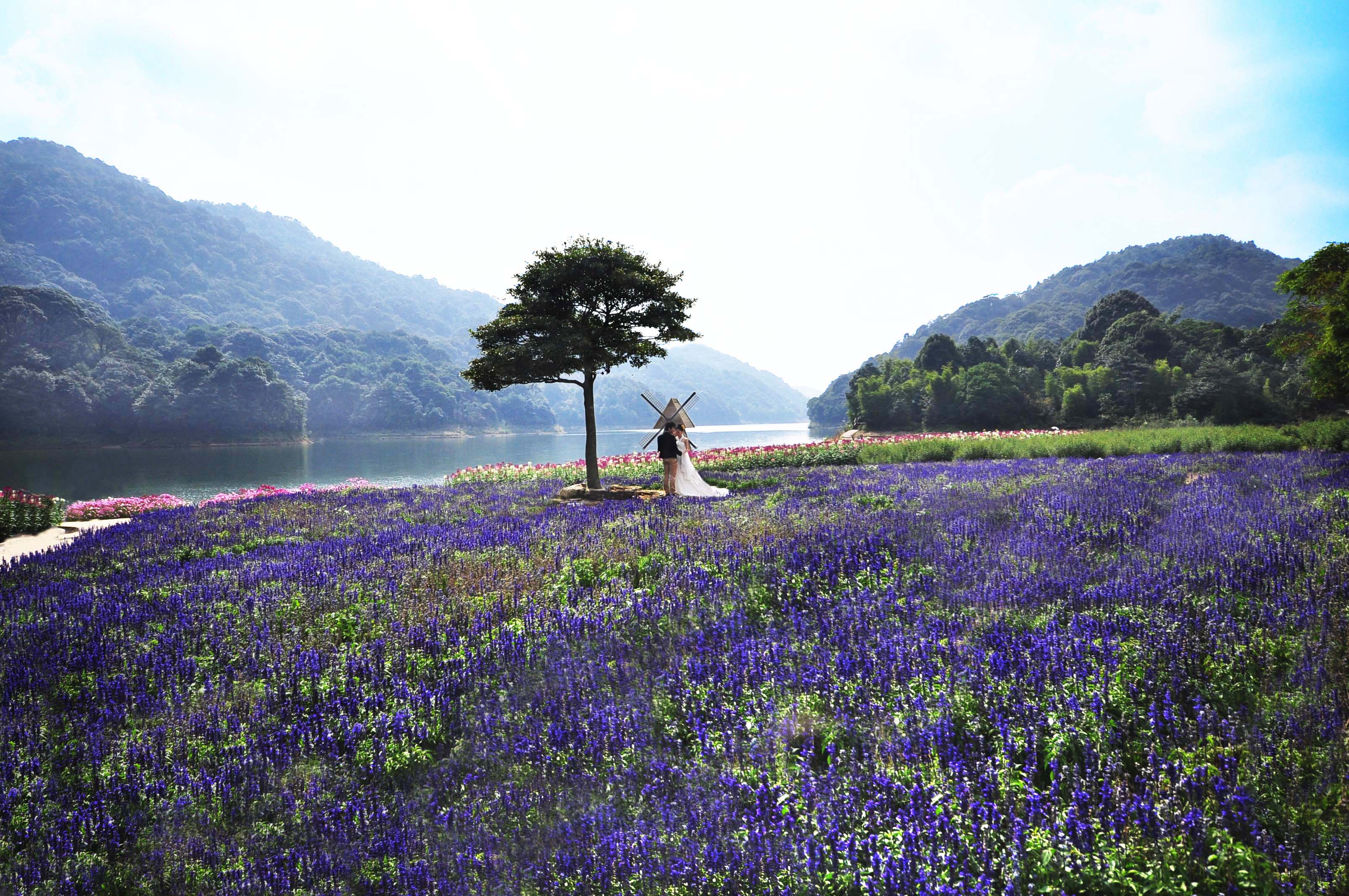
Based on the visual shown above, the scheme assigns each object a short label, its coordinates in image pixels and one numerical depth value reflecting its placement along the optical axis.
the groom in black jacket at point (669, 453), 14.18
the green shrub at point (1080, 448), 19.48
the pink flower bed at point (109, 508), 16.08
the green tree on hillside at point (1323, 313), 17.86
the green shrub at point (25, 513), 13.38
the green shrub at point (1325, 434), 14.88
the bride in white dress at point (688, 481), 14.46
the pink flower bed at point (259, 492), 16.09
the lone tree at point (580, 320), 14.75
